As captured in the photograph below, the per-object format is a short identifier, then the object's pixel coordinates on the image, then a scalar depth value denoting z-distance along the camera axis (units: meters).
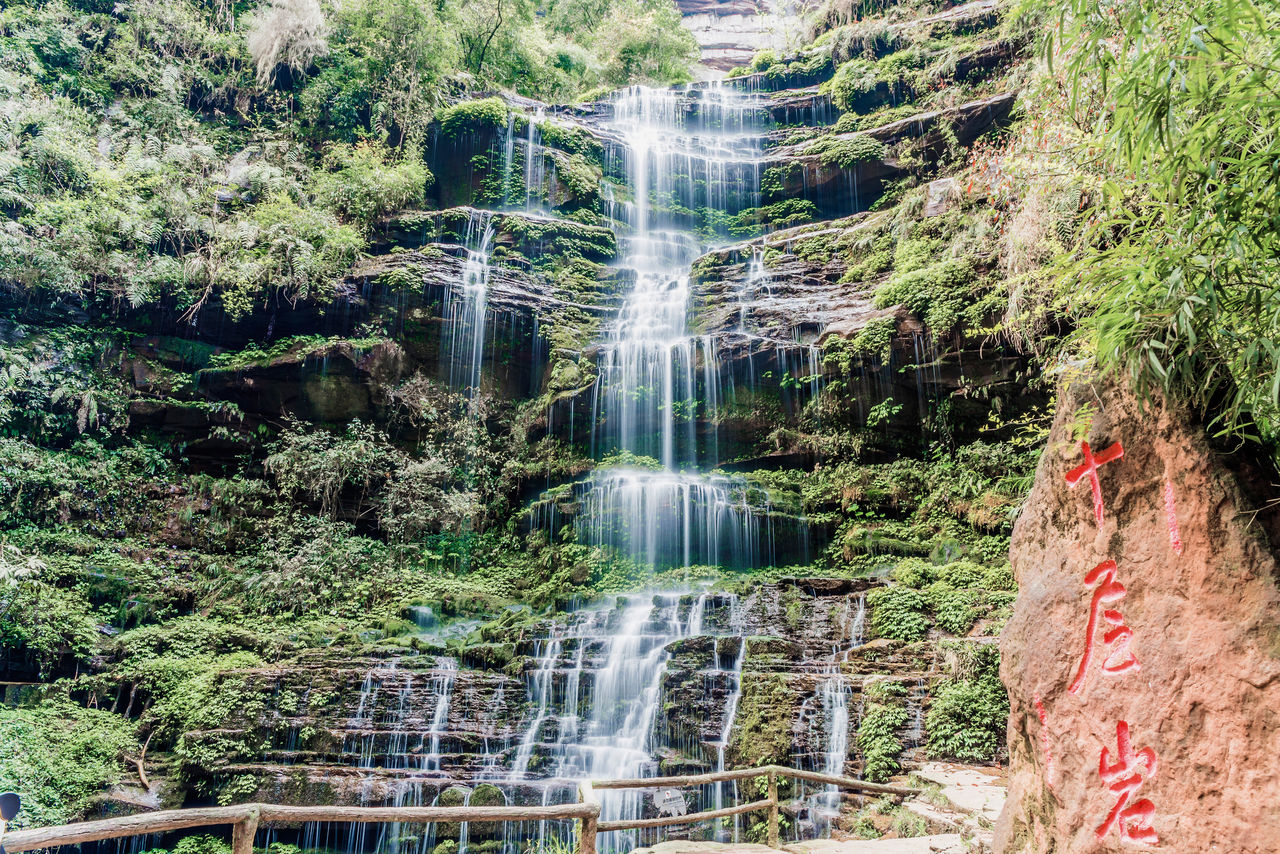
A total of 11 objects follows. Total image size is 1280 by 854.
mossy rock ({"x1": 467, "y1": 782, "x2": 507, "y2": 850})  6.38
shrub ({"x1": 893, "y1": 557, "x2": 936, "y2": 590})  8.39
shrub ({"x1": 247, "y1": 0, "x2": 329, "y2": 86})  14.05
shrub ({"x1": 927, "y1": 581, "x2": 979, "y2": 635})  7.37
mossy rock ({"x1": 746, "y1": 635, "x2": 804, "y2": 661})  7.32
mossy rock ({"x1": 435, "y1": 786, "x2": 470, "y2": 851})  6.40
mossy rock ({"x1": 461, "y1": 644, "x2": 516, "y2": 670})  8.06
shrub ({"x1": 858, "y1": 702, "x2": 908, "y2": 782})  6.06
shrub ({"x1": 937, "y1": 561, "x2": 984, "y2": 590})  8.10
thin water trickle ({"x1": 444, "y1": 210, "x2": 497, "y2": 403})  12.63
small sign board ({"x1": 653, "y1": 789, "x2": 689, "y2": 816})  6.14
